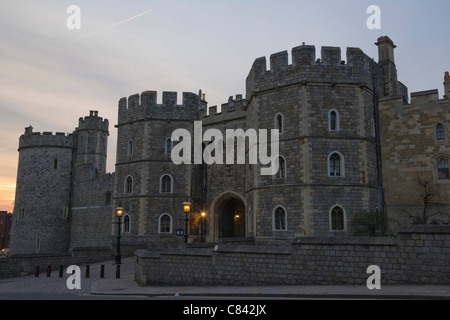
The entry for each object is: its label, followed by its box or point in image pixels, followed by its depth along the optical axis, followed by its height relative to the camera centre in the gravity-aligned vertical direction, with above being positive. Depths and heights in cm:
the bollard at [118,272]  1720 -173
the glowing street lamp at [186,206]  1838 +105
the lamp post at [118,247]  1848 -77
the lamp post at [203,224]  2602 +38
